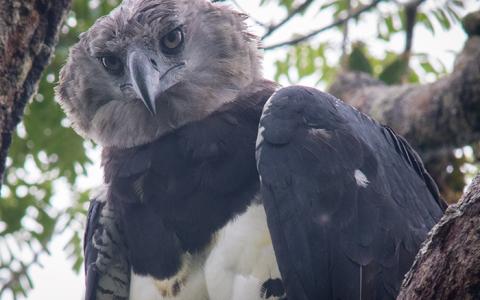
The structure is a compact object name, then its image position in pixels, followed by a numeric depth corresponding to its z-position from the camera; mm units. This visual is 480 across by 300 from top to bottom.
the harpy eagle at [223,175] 6723
